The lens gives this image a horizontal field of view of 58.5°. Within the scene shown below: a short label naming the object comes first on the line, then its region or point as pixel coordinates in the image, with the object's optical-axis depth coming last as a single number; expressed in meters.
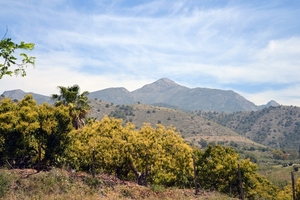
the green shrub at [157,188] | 15.40
